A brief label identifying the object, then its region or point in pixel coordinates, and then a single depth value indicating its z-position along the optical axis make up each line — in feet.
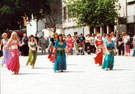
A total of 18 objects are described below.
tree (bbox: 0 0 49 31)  109.50
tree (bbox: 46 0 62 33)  178.81
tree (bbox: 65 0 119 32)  123.54
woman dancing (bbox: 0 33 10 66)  60.53
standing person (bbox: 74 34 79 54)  103.52
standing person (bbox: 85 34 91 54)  102.85
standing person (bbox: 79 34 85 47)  103.41
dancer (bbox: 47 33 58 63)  49.52
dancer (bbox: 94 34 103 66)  59.41
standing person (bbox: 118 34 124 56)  90.68
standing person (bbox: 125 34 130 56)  90.02
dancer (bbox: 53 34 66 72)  48.80
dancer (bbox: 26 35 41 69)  57.47
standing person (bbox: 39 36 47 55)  116.88
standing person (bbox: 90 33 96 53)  101.70
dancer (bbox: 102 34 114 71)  49.80
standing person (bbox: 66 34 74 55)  105.29
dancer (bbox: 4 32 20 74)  46.65
